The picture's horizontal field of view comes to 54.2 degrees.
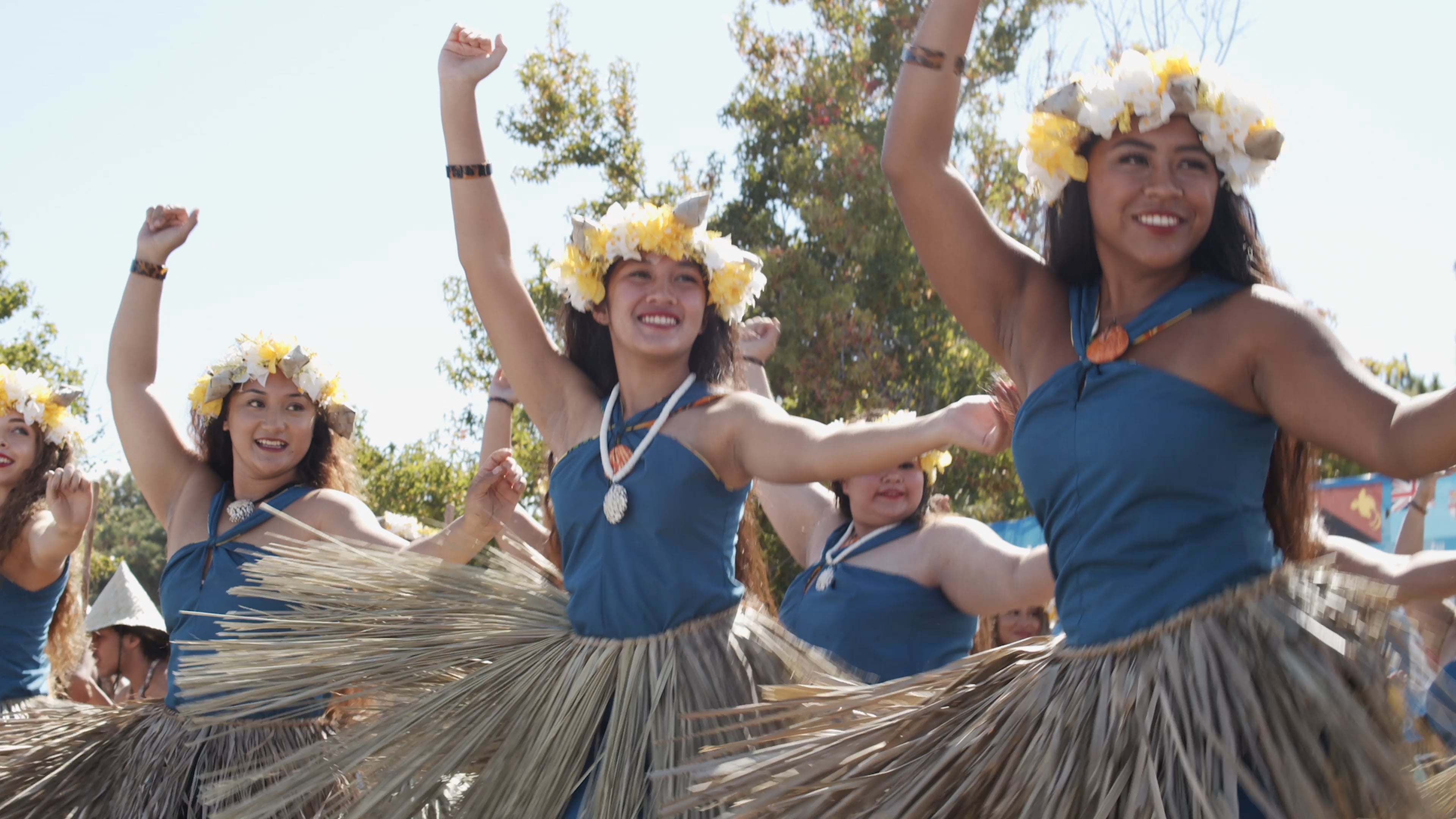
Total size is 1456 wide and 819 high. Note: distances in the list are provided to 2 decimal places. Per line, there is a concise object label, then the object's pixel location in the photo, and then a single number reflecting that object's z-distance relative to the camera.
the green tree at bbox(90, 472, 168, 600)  31.30
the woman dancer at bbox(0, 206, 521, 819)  3.53
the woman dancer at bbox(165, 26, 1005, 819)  2.71
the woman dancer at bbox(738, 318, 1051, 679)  3.60
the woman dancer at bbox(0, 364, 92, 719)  4.30
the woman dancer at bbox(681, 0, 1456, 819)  1.85
